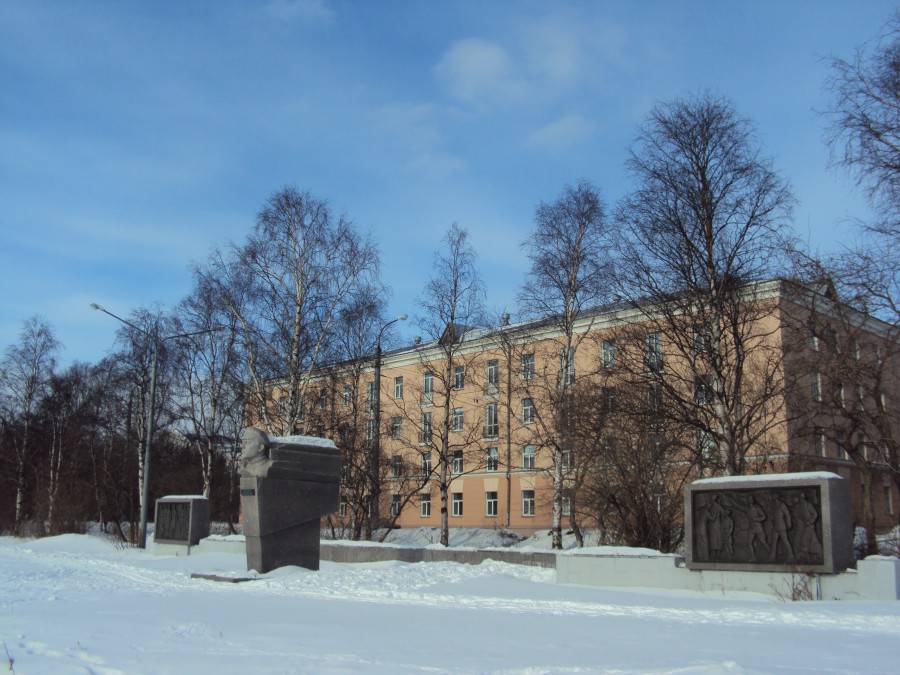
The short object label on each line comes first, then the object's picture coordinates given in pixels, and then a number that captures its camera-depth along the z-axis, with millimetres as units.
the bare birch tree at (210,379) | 33438
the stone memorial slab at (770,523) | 13125
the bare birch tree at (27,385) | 47375
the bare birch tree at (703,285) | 19297
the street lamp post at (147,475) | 27728
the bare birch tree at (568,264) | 28172
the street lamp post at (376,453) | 29905
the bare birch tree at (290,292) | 28750
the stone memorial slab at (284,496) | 17281
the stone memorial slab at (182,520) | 25891
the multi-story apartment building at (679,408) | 19281
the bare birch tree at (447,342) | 29312
